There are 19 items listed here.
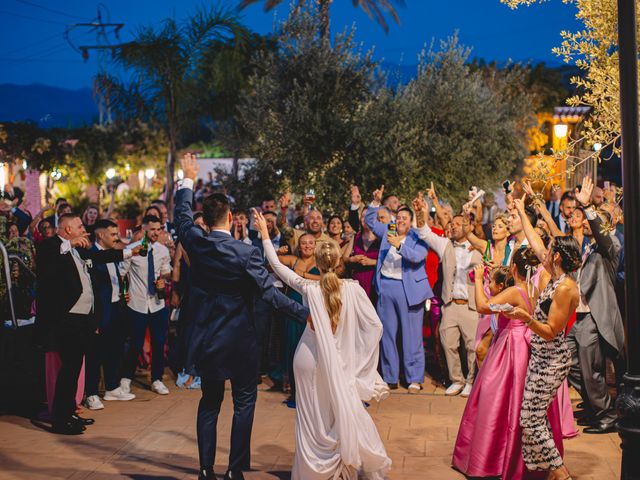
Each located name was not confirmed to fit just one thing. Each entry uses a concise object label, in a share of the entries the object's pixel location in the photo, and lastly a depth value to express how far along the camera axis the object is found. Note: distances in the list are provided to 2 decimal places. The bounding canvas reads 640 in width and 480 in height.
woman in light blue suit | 9.34
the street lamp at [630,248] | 4.66
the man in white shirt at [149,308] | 9.05
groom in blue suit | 5.71
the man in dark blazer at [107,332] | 8.52
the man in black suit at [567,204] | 10.09
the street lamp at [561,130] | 17.26
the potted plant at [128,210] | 22.72
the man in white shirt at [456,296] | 9.20
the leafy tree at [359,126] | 15.23
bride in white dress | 5.78
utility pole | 18.07
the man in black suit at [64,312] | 7.57
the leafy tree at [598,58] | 6.77
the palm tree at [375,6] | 23.81
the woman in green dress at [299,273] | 8.73
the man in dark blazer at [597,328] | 7.57
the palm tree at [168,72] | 17.69
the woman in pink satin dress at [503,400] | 5.96
